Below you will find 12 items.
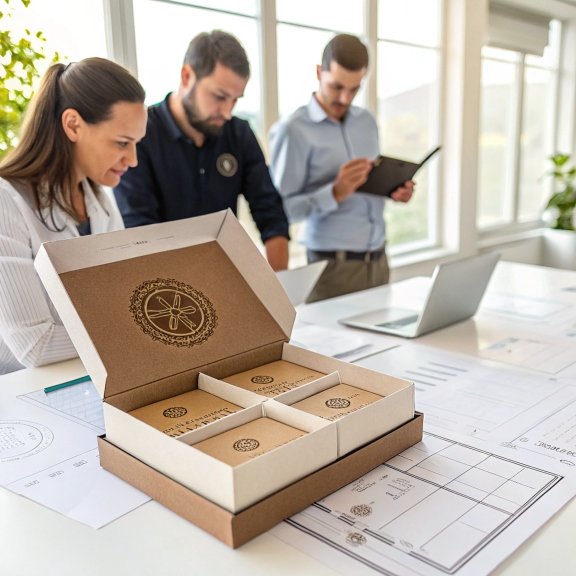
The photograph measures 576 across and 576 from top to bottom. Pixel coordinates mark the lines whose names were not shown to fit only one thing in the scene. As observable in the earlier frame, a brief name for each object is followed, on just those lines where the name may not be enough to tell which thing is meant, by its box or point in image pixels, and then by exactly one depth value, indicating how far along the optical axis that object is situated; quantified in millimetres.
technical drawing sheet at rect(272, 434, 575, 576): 701
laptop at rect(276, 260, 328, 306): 1648
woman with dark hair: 1498
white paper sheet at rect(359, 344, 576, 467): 988
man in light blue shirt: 2547
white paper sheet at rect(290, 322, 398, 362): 1438
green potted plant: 5395
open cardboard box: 864
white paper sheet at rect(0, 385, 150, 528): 822
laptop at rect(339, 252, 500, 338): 1540
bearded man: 2156
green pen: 1231
